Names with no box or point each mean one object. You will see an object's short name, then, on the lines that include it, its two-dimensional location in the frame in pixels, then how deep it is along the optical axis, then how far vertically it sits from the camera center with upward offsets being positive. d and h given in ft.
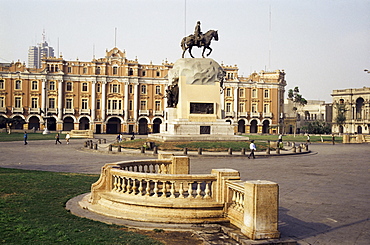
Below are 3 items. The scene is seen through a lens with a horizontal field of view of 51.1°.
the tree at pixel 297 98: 352.08 +20.82
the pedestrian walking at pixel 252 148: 92.32 -6.67
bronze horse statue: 120.06 +24.64
